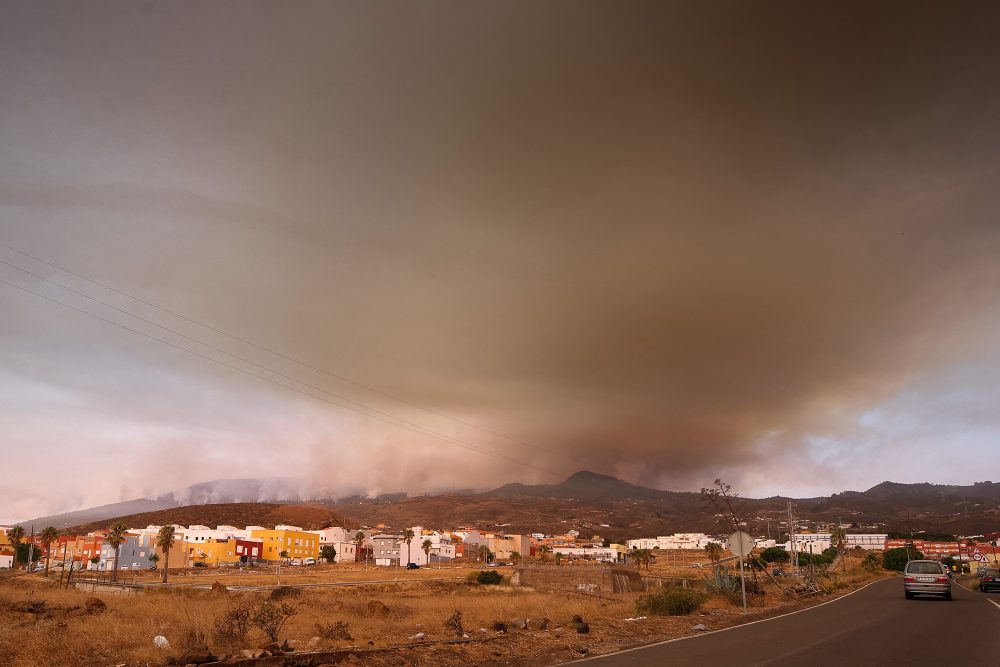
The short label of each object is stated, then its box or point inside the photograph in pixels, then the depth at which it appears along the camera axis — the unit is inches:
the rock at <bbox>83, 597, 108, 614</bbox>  1095.6
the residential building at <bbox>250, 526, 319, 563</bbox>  5664.4
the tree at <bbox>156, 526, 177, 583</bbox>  3790.8
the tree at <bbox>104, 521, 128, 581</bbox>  3666.3
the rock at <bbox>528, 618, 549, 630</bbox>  804.0
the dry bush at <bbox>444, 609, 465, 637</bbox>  777.6
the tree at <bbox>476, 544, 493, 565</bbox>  5628.9
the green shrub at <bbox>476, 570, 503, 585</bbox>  2938.7
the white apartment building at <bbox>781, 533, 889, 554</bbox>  6855.3
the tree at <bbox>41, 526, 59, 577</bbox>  3821.4
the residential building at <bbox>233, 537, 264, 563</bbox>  5403.5
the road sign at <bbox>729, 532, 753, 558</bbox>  1101.1
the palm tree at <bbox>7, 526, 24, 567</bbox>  4240.7
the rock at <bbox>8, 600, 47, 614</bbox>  1089.4
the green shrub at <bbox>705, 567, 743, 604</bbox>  1268.1
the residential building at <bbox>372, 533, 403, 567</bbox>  5757.9
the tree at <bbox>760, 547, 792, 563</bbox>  4370.1
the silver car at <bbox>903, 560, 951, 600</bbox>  1331.6
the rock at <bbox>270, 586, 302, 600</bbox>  1747.4
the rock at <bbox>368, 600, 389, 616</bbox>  1131.9
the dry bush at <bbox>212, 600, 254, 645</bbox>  616.2
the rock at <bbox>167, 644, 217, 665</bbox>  502.2
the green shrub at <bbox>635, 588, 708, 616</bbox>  1043.3
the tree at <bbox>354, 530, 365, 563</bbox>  5890.8
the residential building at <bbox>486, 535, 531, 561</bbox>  6446.9
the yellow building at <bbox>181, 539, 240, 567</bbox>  5128.0
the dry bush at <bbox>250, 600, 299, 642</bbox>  624.7
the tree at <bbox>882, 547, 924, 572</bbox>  3993.6
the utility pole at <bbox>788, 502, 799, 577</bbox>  1852.2
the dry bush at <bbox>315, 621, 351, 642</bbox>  707.4
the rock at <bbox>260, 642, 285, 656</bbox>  537.7
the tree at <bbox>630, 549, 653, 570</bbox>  4529.5
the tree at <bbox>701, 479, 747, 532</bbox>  1407.5
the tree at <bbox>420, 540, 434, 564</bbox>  5403.5
